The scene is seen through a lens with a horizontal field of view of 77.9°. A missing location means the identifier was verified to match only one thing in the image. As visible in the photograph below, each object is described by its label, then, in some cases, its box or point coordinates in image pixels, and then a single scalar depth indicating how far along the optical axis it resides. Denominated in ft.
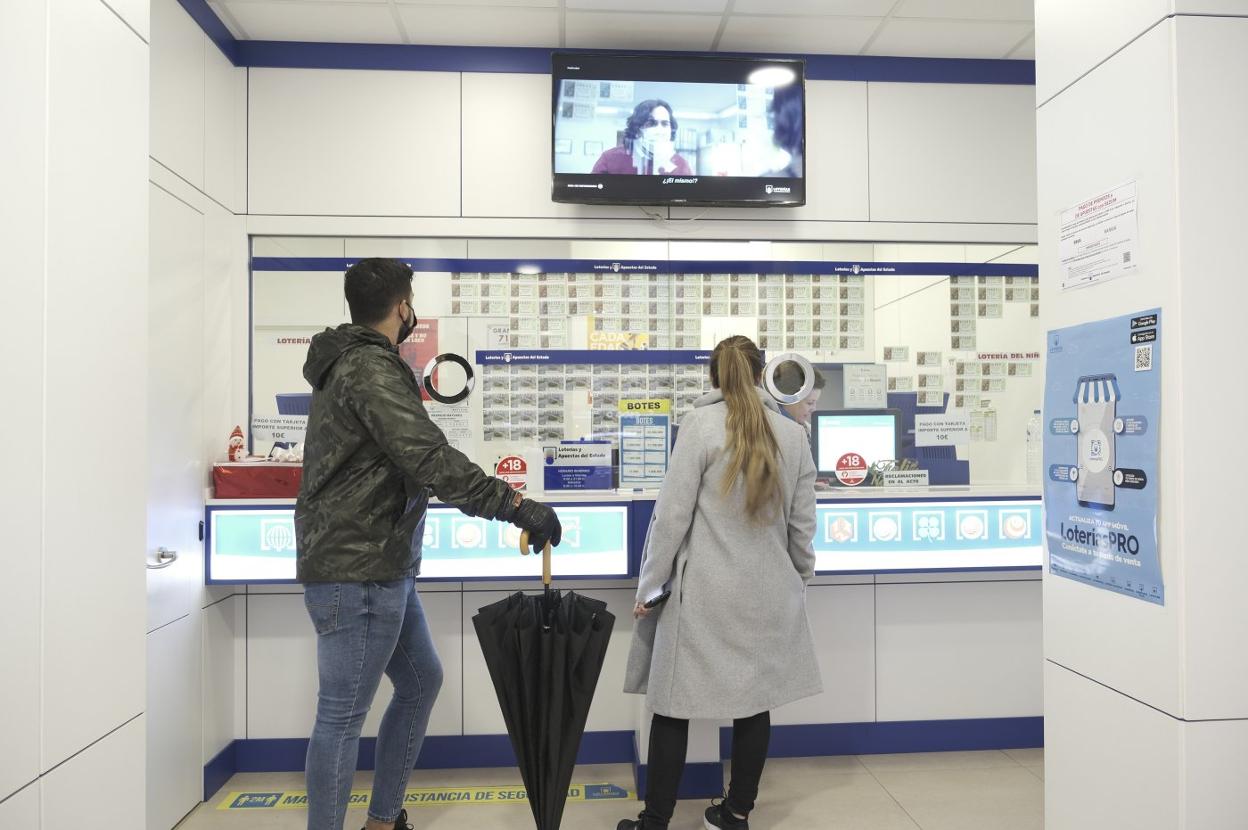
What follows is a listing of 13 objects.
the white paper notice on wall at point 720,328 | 11.69
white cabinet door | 8.71
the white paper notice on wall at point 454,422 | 11.35
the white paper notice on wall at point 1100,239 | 4.77
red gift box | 10.12
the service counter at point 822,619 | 10.48
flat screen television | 11.02
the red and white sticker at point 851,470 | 11.41
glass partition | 11.27
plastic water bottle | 11.92
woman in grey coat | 7.84
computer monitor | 11.44
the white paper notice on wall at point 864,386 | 11.81
